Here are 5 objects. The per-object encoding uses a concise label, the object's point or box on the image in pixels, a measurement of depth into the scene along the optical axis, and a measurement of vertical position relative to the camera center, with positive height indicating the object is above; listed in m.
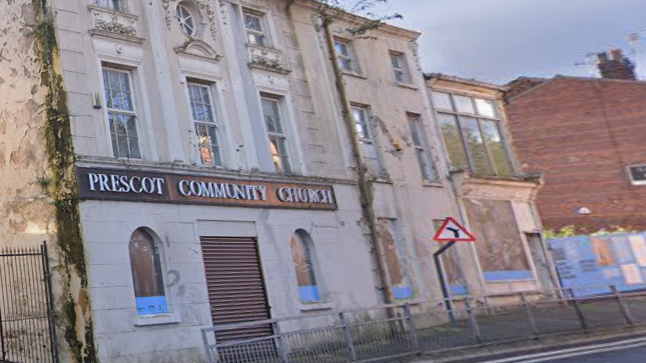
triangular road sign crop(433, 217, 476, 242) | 16.75 +2.64
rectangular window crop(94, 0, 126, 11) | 16.17 +9.10
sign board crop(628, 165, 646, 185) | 38.22 +6.89
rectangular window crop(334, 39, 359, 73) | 22.54 +9.56
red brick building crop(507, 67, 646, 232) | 38.16 +9.07
